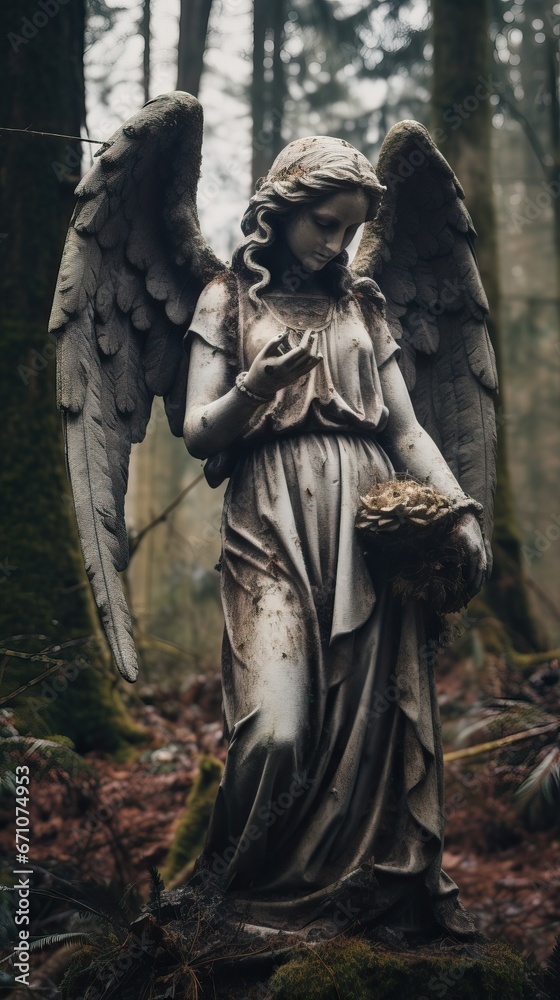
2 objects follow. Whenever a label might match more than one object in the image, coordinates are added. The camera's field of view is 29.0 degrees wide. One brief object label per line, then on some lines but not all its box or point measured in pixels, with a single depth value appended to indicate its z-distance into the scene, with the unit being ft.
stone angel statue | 13.07
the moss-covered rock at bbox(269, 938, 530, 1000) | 11.71
